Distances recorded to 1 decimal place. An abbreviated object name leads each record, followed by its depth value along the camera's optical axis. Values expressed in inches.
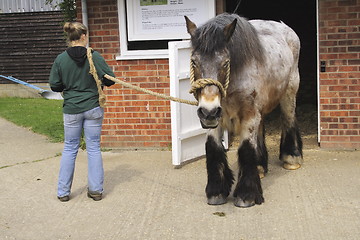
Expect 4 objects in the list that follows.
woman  235.5
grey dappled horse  207.2
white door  282.8
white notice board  325.7
